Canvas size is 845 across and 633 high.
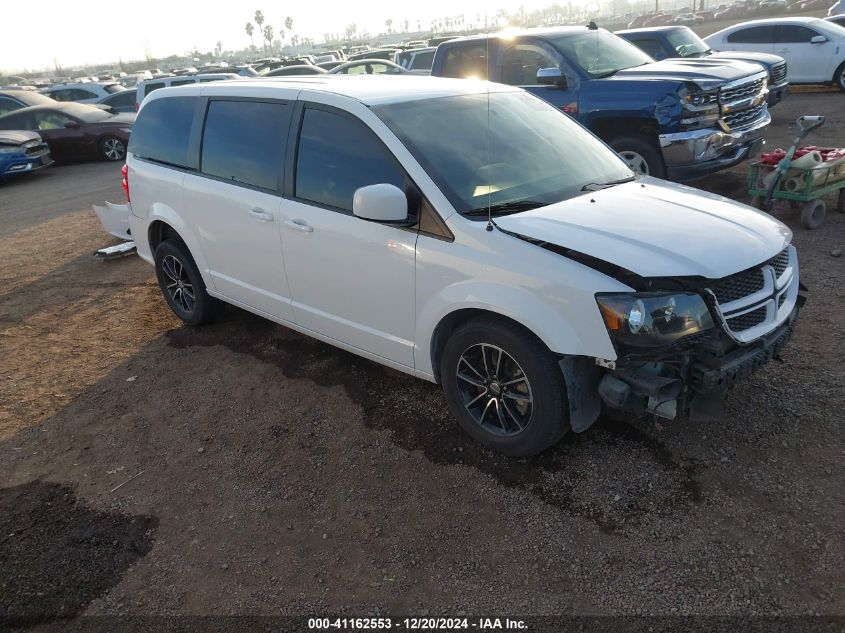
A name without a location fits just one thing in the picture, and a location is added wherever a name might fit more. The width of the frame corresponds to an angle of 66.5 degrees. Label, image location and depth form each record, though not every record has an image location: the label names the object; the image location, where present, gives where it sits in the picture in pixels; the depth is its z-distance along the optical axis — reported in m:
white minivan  2.95
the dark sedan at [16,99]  16.97
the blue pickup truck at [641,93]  7.08
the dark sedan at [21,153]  13.62
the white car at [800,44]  14.15
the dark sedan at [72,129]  15.30
